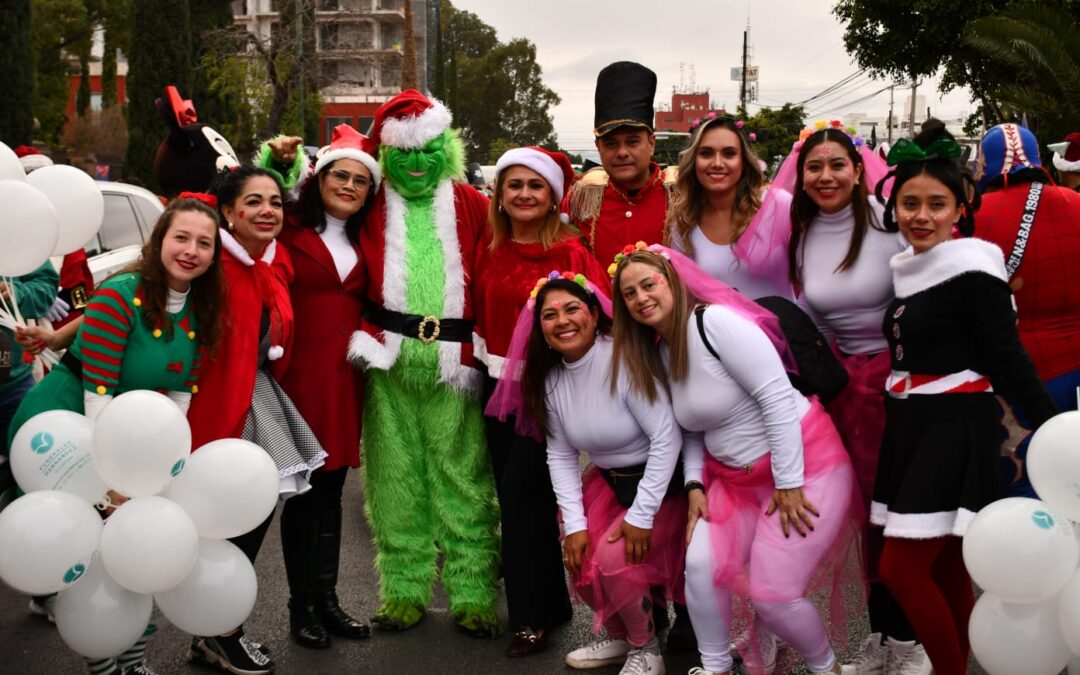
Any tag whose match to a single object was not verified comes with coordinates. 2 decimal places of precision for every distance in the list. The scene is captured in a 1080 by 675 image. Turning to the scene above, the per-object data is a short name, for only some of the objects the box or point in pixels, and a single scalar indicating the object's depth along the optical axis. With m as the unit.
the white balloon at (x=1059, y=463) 2.69
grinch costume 4.12
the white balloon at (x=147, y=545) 2.93
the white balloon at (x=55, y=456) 3.06
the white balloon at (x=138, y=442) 2.92
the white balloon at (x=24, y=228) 3.27
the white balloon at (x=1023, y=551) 2.71
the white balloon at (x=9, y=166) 3.50
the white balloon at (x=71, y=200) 3.57
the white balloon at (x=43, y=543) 2.88
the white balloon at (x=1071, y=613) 2.70
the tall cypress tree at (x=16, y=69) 18.45
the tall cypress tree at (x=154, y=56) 20.59
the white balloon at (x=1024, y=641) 2.82
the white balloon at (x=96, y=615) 3.04
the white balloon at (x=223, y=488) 3.14
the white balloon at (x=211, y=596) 3.17
